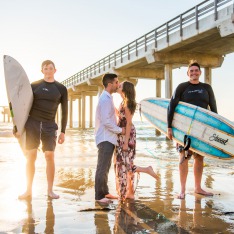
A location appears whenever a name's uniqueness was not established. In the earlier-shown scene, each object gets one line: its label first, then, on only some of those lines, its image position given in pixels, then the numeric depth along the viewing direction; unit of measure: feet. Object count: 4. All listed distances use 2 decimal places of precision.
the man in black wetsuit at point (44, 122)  14.46
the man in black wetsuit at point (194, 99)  15.19
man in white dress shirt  13.80
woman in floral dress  13.97
